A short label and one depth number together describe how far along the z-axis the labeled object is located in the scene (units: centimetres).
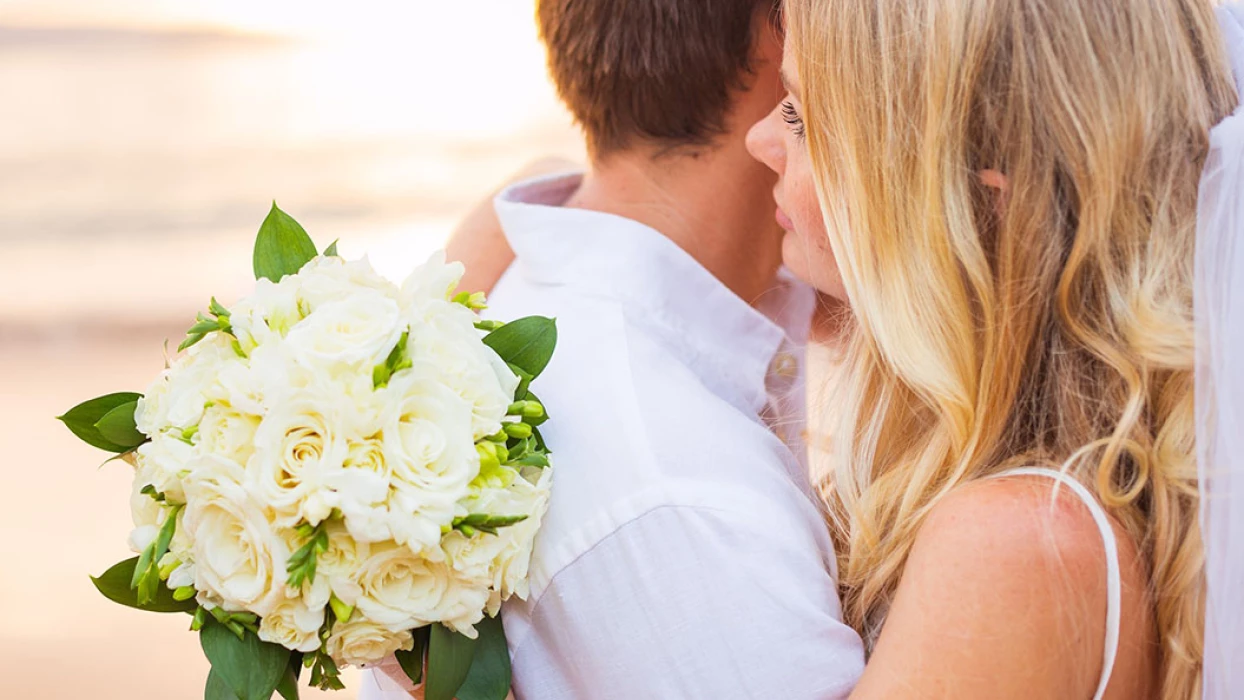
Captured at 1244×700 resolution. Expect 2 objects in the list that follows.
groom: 153
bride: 147
